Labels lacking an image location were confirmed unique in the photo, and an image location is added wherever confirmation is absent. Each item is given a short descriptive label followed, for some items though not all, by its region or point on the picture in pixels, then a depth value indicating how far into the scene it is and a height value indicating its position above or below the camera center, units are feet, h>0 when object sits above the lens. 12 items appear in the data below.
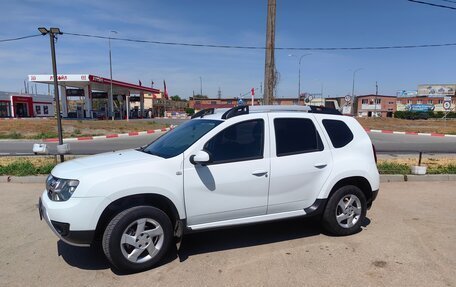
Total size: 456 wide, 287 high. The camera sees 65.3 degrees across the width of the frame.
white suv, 12.23 -3.07
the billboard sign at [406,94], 378.49 +7.10
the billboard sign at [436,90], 349.82 +10.50
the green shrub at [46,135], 73.01 -7.19
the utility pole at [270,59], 36.64 +4.28
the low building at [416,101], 325.83 -0.33
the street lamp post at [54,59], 32.53 +3.91
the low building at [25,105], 192.34 -2.50
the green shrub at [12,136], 73.46 -7.24
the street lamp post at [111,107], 157.32 -2.72
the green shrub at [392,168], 28.71 -5.60
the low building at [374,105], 320.91 -4.76
